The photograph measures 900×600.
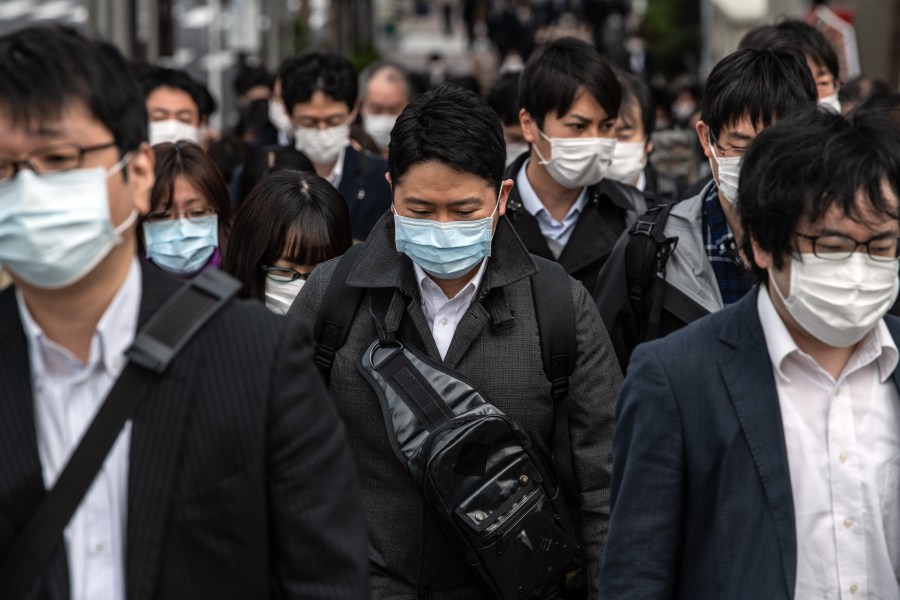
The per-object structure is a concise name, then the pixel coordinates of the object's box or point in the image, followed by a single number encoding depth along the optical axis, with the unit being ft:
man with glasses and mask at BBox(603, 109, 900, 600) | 18.30
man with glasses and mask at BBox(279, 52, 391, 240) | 44.50
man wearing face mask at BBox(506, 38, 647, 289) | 36.63
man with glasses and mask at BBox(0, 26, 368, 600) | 15.39
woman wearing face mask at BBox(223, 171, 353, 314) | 29.91
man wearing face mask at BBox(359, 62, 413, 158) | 59.88
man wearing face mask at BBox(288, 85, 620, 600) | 23.61
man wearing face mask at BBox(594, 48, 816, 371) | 28.22
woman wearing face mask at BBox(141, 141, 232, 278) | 33.30
